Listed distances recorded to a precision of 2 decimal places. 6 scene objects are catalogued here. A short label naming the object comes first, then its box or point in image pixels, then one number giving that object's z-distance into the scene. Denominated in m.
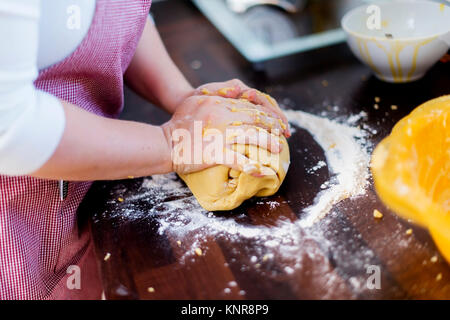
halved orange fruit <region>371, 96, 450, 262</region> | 0.65
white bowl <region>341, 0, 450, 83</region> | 1.00
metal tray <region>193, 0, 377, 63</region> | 1.35
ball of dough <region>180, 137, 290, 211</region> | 0.82
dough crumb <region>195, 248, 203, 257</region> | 0.76
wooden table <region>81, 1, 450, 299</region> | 0.68
